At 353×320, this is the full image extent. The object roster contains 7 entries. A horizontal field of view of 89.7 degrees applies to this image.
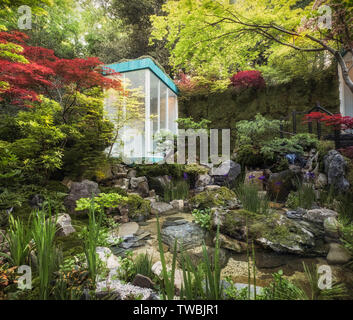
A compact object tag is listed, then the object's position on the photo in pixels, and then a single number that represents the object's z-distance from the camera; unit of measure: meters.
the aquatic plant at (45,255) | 1.26
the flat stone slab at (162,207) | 4.33
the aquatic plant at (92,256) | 1.43
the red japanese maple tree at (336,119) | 3.54
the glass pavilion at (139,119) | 6.55
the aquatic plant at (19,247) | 1.52
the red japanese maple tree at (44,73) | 3.71
